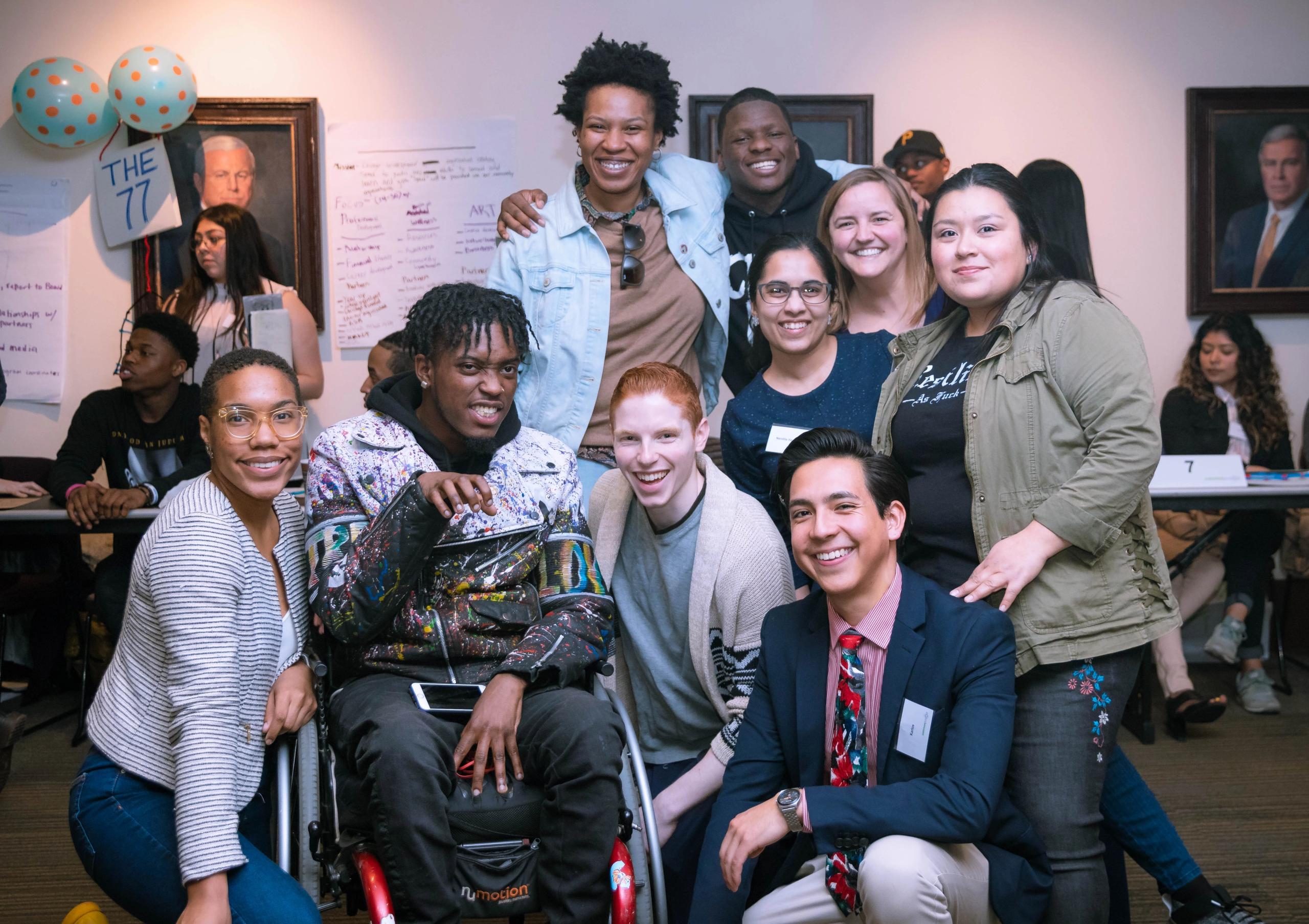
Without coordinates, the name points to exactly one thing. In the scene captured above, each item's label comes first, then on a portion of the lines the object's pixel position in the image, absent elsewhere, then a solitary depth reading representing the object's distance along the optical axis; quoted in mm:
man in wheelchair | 1664
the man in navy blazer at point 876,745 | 1646
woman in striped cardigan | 1634
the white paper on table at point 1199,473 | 3812
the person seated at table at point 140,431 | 4020
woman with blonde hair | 2592
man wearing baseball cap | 5055
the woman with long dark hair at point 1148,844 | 2047
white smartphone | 1800
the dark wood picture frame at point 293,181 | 4902
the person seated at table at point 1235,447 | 4410
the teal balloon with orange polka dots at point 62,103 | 4699
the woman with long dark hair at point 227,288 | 4523
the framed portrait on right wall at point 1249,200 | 5152
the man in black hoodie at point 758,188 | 3051
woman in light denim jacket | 2750
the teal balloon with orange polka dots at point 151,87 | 4602
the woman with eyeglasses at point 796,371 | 2406
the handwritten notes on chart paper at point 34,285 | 4949
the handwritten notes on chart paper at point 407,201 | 4980
